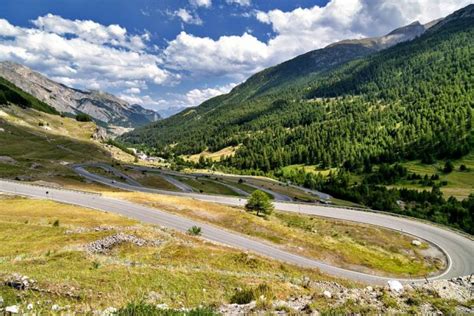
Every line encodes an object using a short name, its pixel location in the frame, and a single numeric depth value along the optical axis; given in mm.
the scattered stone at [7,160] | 119762
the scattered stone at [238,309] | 12595
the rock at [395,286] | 15023
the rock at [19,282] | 14727
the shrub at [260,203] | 80812
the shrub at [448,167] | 185375
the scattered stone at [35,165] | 119312
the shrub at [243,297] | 15367
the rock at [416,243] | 68938
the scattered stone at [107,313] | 8905
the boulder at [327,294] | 14848
